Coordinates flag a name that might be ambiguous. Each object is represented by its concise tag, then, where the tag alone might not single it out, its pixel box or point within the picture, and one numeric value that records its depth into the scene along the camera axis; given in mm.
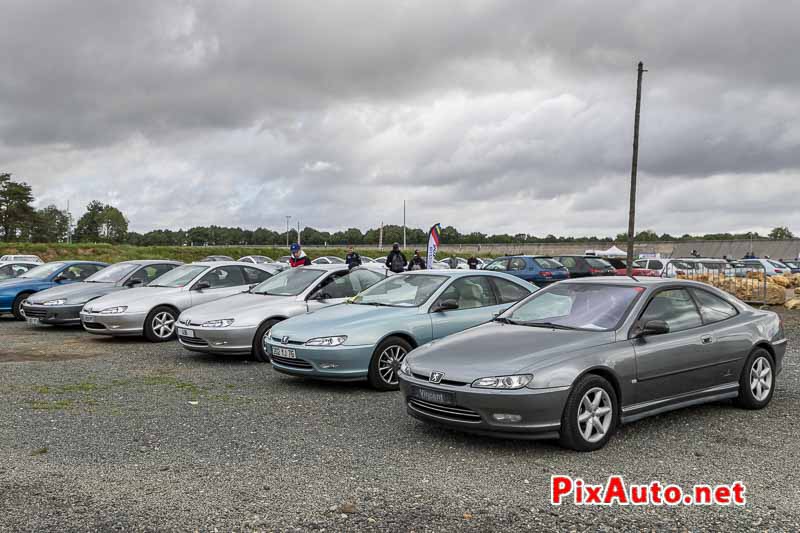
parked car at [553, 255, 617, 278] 27797
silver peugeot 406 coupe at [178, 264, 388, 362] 10047
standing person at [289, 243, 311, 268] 14819
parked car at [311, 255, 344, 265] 40331
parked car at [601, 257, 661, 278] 25184
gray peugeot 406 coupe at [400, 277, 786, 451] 5352
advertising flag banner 21094
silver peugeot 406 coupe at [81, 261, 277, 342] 12422
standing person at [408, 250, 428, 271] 20844
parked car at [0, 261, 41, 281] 19172
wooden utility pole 27375
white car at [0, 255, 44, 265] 34406
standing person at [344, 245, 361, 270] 19516
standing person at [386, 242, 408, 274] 18303
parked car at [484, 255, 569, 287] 25641
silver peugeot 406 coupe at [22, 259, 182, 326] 14164
